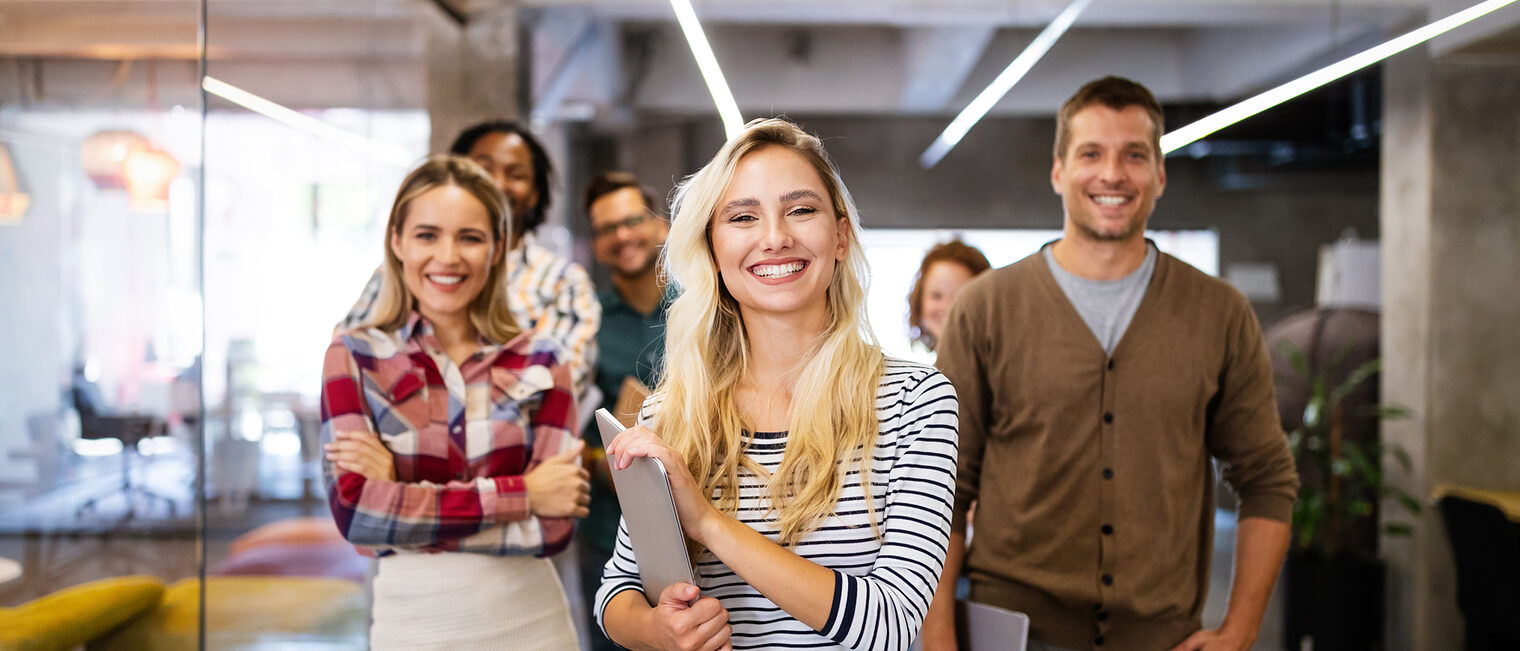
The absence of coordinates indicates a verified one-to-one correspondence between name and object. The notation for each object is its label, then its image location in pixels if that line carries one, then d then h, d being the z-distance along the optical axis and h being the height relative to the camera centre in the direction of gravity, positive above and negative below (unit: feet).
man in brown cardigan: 6.43 -0.76
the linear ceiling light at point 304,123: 9.46 +2.40
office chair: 7.83 -0.93
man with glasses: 10.89 +0.22
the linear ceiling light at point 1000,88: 13.50 +3.52
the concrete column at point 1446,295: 12.87 +0.38
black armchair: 11.56 -3.27
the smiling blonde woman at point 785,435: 3.99 -0.56
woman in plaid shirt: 5.81 -0.82
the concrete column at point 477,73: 13.98 +3.88
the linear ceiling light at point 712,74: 14.24 +3.92
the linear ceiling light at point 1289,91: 13.32 +3.50
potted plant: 13.19 -2.90
